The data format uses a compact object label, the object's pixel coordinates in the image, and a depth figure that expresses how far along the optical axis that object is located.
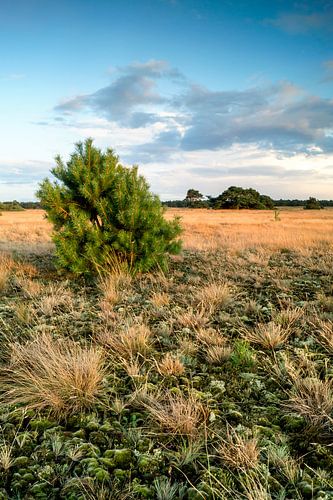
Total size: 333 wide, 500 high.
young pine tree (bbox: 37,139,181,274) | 8.23
